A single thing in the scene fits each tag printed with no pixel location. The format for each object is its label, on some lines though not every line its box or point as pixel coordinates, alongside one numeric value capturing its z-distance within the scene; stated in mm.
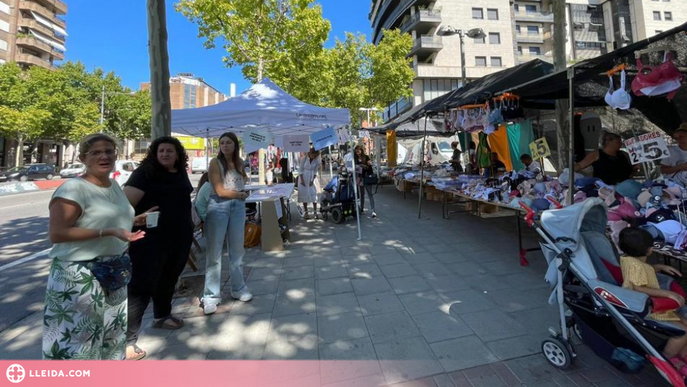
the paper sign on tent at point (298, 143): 8820
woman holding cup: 1633
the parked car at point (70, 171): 26339
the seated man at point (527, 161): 6321
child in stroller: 1799
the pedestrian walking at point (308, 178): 7688
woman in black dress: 2361
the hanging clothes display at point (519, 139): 6535
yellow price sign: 4566
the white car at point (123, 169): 16578
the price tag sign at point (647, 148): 3037
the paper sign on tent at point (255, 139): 6059
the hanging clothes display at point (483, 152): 7616
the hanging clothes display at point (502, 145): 6969
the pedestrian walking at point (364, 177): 7823
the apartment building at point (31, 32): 33844
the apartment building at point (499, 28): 36438
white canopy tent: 5312
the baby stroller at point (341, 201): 7250
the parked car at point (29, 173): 22812
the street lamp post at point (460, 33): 13459
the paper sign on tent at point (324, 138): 6264
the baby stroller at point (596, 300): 1856
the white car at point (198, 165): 33094
